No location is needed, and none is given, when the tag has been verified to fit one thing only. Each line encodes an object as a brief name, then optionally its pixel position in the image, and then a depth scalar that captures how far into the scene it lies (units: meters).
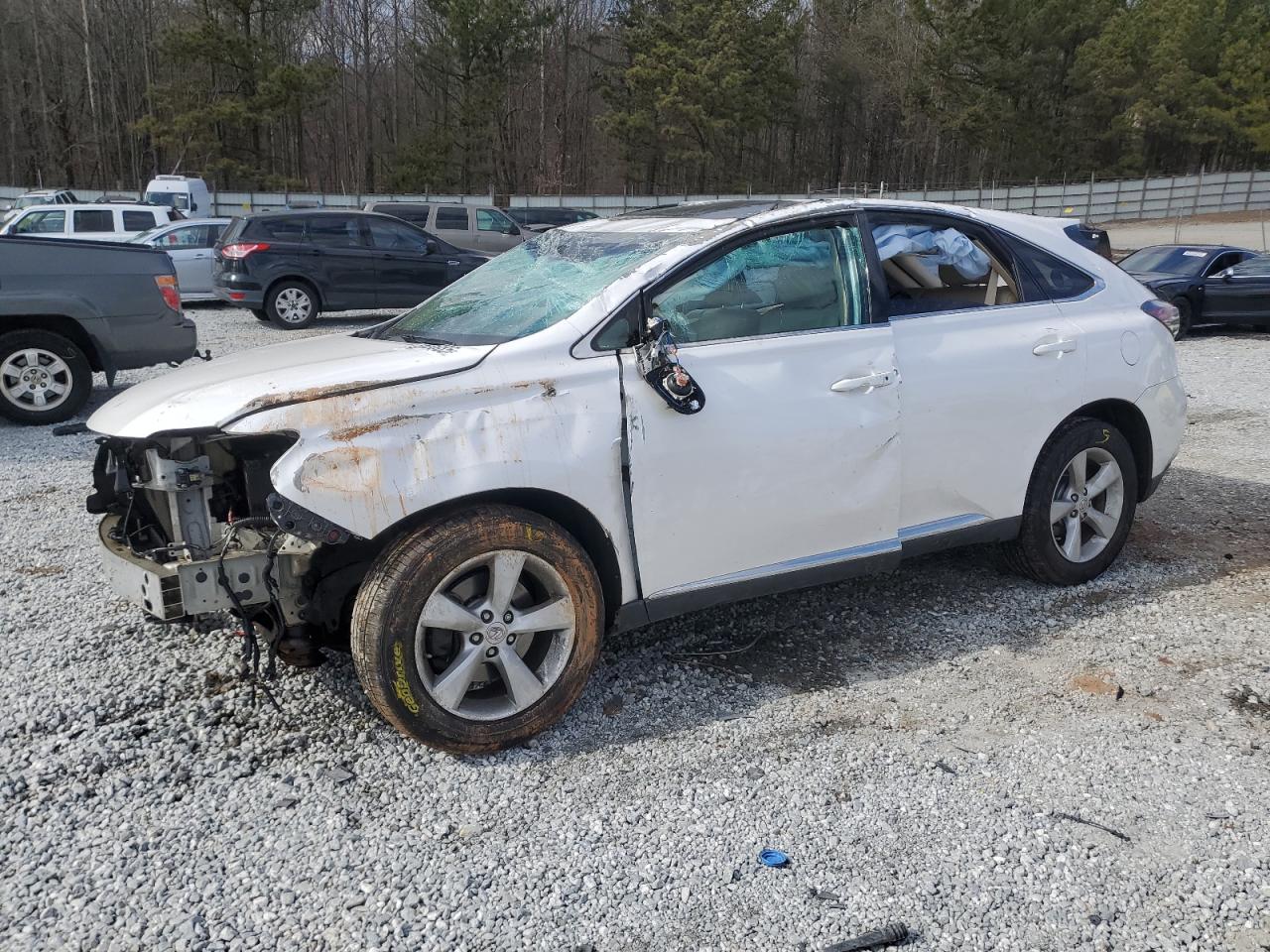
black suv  14.85
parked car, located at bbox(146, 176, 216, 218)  30.39
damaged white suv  3.21
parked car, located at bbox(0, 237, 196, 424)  8.12
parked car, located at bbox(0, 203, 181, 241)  19.75
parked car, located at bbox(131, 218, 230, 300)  17.53
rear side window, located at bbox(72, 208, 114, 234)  20.08
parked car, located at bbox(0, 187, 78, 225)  30.52
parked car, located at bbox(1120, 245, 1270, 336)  14.80
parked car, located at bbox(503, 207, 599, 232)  28.00
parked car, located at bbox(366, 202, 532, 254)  20.33
